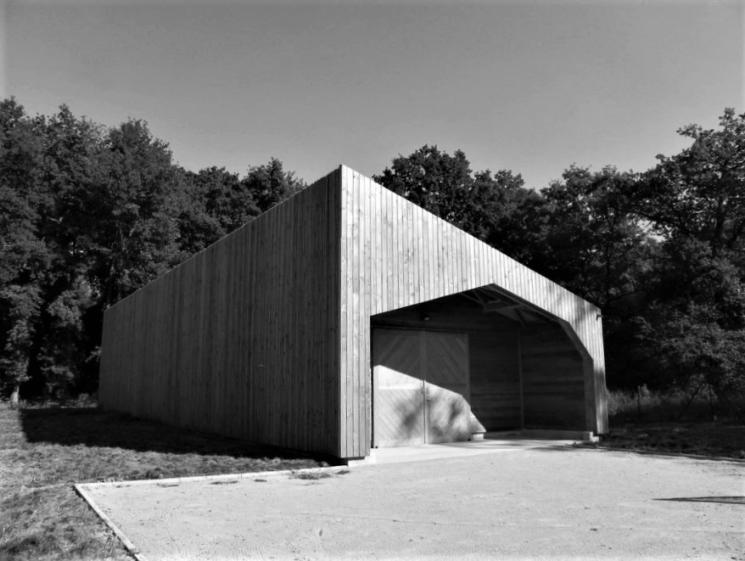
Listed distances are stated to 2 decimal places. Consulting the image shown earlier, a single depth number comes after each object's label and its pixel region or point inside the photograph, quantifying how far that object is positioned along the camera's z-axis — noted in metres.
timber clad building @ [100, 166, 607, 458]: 7.91
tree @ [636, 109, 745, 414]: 13.96
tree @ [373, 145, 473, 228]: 31.67
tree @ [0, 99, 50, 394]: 23.84
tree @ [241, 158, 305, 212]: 34.28
